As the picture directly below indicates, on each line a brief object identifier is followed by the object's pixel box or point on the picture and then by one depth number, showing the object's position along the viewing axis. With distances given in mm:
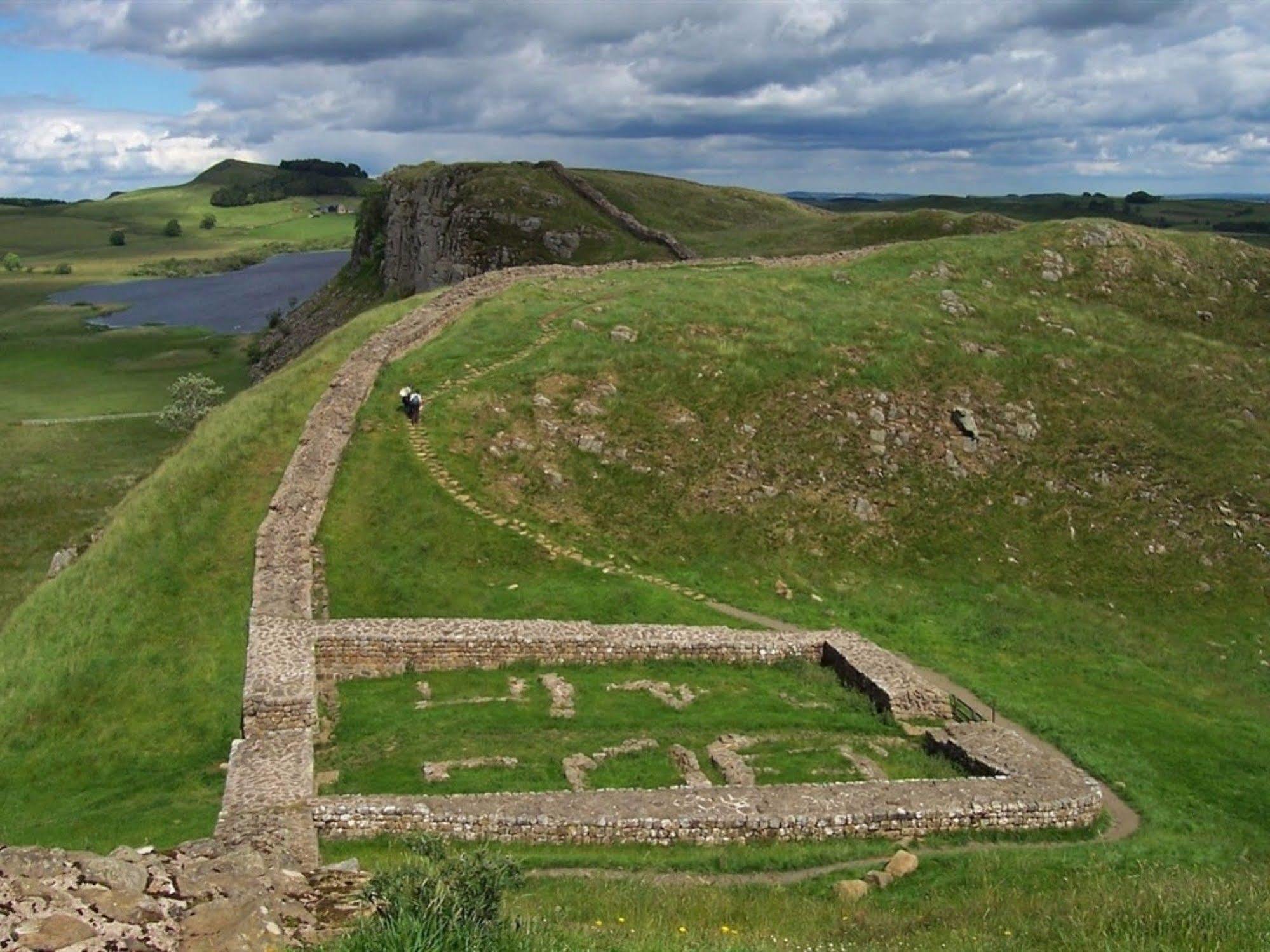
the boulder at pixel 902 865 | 18062
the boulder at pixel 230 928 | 10461
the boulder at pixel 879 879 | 17812
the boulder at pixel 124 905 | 10766
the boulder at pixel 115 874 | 11312
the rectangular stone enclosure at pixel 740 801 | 18688
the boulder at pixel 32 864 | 11242
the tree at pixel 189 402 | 78500
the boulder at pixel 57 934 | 10031
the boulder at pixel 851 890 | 17156
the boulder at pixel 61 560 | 35938
